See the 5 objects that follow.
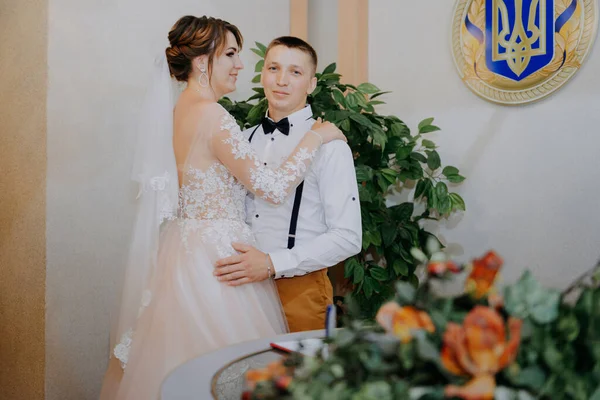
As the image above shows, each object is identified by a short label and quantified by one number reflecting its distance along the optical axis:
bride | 2.00
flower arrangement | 0.65
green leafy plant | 2.81
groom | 2.17
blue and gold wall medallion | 2.67
